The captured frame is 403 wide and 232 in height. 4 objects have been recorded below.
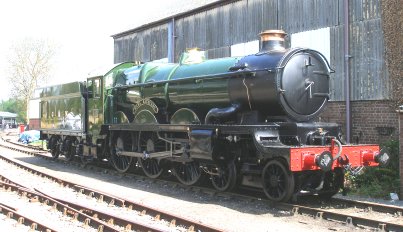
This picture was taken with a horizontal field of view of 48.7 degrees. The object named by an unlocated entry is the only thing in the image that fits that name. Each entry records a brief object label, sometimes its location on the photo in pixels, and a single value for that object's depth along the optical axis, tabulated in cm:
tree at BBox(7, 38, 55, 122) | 5675
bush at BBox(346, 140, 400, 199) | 1002
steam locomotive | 833
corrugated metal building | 1231
